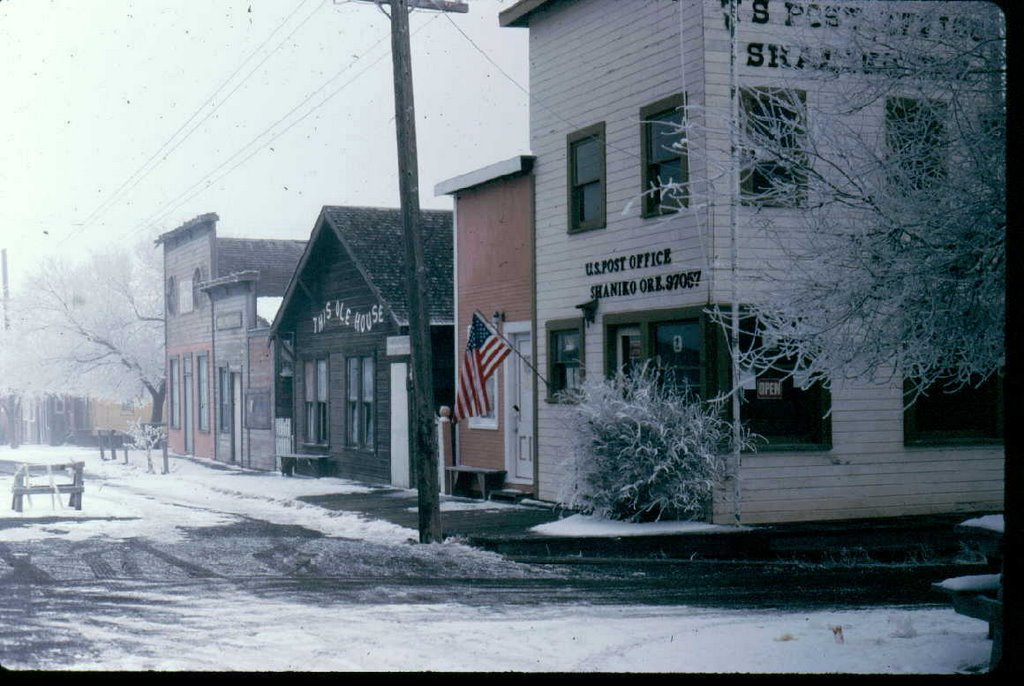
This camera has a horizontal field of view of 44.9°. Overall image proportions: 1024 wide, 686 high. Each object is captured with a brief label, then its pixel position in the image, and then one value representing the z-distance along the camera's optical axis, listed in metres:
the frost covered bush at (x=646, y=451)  15.70
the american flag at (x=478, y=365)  19.00
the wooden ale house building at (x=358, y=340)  25.09
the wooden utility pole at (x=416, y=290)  15.70
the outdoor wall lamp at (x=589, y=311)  18.88
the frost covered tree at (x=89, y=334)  50.38
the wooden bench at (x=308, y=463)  29.61
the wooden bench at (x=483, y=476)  21.59
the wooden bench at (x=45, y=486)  20.27
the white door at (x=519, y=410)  21.08
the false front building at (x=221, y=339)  34.12
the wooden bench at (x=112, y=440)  40.41
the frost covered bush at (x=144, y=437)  33.36
